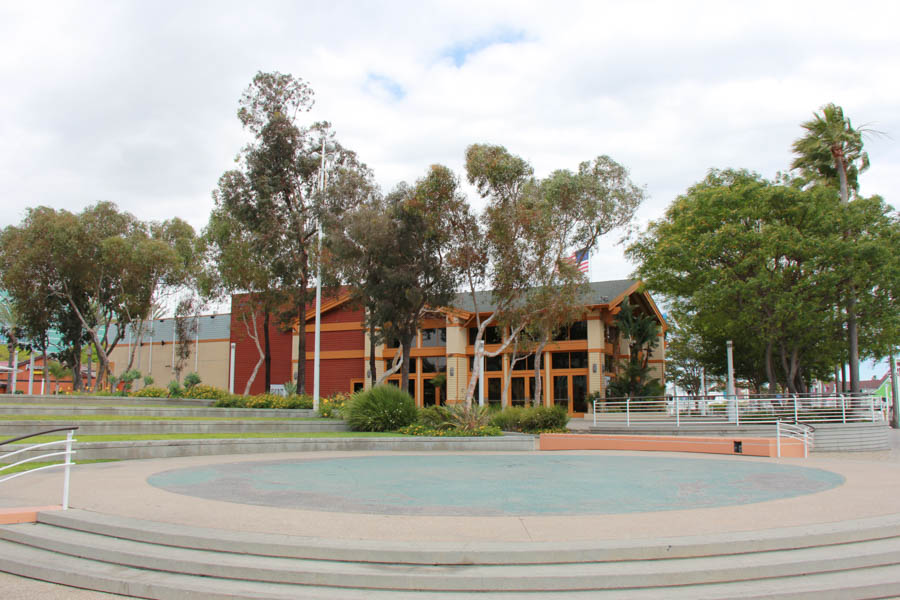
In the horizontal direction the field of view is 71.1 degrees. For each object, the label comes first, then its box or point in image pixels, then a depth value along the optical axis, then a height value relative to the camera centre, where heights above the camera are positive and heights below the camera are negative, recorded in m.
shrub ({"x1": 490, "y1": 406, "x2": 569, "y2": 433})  21.42 -2.25
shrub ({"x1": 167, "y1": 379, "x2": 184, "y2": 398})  26.94 -1.59
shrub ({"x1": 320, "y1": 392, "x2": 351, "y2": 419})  22.91 -1.98
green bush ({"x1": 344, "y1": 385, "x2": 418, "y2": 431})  20.06 -1.86
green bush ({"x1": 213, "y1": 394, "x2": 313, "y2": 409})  24.50 -1.91
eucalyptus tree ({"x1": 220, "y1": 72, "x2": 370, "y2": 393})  29.55 +8.33
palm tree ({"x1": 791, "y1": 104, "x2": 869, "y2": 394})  27.53 +9.16
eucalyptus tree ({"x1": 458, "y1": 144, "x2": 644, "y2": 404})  23.09 +4.91
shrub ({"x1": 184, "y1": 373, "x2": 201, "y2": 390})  30.19 -1.32
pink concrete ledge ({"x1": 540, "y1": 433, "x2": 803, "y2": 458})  16.42 -2.52
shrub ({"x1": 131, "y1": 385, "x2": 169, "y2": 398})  27.00 -1.72
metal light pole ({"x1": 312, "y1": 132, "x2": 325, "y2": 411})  23.75 +1.51
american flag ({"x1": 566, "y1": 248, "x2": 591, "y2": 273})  27.42 +4.18
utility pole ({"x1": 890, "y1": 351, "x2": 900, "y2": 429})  41.06 -3.11
